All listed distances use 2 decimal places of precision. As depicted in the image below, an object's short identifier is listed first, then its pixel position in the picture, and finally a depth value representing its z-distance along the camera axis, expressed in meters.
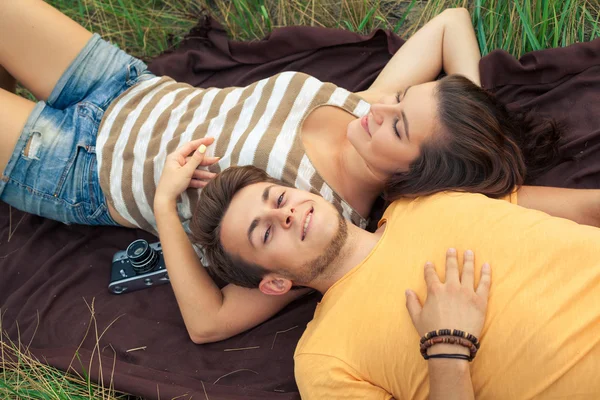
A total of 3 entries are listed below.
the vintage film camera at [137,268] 2.66
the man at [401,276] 1.77
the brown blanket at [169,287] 2.48
